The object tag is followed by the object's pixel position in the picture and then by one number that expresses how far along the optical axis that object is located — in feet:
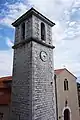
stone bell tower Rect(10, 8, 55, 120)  21.34
